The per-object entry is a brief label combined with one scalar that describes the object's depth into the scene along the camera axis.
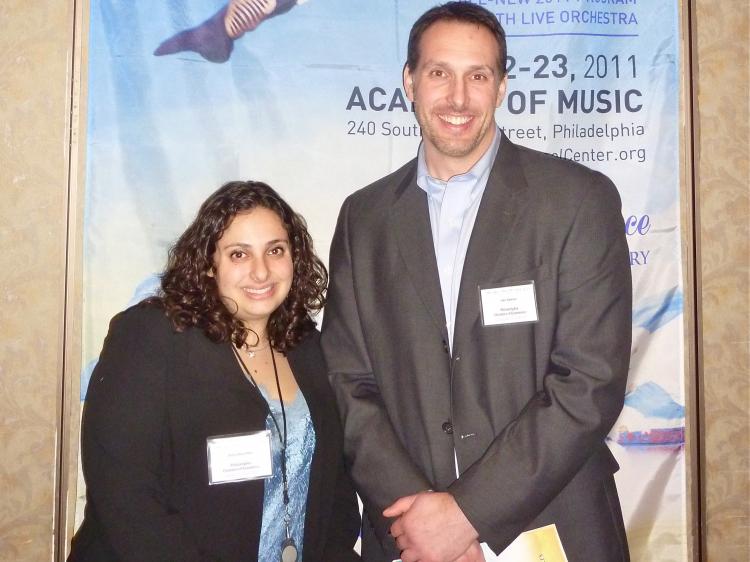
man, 1.70
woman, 1.69
